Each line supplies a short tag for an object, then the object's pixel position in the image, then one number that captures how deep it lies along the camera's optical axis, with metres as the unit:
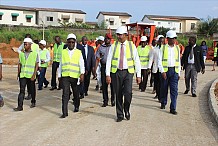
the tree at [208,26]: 60.01
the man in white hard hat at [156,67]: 10.49
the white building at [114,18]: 72.67
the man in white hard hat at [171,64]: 8.38
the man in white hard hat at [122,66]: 7.38
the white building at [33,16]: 62.62
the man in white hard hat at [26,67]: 8.62
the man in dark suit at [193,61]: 10.92
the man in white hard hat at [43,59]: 12.31
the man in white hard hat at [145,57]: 11.48
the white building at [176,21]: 74.06
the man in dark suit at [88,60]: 10.18
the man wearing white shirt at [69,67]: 7.92
